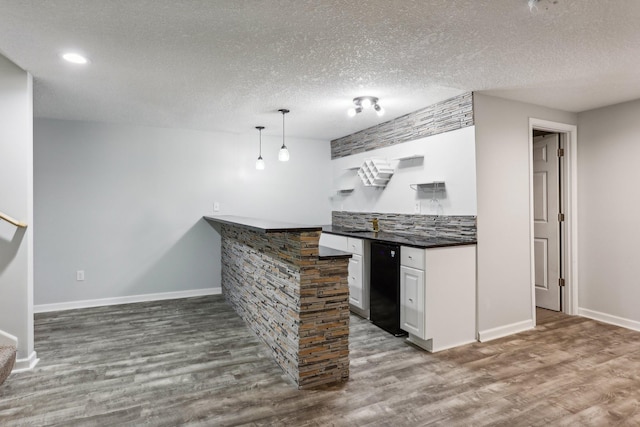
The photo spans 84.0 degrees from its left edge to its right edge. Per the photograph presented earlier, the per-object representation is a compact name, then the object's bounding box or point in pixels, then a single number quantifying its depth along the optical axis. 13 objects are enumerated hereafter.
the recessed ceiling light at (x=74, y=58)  2.44
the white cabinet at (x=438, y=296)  3.01
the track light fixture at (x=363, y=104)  3.45
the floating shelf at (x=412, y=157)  3.82
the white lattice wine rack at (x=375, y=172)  4.29
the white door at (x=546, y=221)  4.17
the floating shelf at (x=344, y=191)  5.23
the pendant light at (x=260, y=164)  4.63
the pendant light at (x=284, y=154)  4.02
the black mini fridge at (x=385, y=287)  3.31
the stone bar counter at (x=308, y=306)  2.43
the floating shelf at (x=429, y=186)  3.62
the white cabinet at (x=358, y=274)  3.83
